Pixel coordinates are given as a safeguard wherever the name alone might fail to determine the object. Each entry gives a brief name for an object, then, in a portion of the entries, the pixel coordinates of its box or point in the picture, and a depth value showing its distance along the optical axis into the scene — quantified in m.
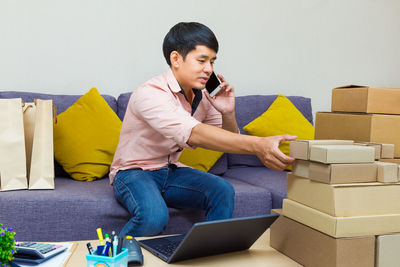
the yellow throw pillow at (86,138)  2.10
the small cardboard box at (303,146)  1.03
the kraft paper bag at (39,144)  1.85
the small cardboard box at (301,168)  1.05
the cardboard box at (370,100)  1.35
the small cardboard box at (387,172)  1.00
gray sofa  1.70
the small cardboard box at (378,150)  1.09
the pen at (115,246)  0.86
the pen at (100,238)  0.92
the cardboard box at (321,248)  0.95
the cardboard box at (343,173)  0.97
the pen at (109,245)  0.87
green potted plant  0.83
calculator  0.97
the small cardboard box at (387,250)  0.99
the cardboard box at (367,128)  1.32
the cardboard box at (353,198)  0.97
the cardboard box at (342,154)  0.96
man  1.58
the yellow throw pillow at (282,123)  2.50
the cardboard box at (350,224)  0.95
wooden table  1.02
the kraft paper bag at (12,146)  1.82
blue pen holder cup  0.85
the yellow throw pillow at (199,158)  2.24
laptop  0.97
